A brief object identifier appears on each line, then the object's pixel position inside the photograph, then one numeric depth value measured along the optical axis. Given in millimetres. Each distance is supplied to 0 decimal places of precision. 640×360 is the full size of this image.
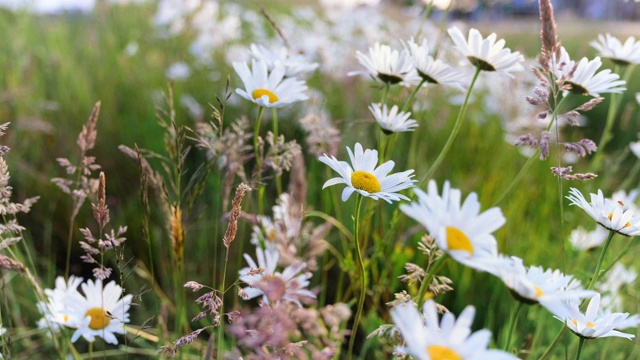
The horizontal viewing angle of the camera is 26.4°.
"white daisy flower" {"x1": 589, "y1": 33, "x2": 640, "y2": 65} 827
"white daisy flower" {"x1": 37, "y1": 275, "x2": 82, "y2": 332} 727
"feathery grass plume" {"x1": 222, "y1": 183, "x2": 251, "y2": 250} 671
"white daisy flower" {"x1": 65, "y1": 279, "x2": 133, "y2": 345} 722
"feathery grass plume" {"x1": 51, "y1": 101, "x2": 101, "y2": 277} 752
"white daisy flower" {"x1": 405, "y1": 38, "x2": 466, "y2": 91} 767
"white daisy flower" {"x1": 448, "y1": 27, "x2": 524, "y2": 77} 752
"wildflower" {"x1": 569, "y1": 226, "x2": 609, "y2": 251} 951
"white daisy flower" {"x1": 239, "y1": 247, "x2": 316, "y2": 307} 694
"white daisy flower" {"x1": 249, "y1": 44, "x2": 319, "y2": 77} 809
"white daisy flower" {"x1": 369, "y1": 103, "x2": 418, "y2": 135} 759
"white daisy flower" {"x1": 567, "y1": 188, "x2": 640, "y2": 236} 697
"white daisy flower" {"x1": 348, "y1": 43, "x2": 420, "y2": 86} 778
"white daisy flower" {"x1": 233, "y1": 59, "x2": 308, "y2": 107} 771
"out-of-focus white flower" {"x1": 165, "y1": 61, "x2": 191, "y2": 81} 1588
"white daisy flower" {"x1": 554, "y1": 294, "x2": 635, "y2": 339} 678
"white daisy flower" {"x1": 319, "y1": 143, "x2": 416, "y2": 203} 679
